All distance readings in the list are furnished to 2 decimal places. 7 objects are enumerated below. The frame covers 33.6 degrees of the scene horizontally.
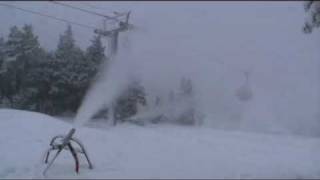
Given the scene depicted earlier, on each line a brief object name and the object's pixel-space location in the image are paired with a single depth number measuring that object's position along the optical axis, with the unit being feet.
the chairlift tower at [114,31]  79.47
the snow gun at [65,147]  34.70
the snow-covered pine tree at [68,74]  75.36
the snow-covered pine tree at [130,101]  82.84
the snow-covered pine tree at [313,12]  41.66
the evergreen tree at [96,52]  73.77
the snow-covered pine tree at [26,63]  68.50
